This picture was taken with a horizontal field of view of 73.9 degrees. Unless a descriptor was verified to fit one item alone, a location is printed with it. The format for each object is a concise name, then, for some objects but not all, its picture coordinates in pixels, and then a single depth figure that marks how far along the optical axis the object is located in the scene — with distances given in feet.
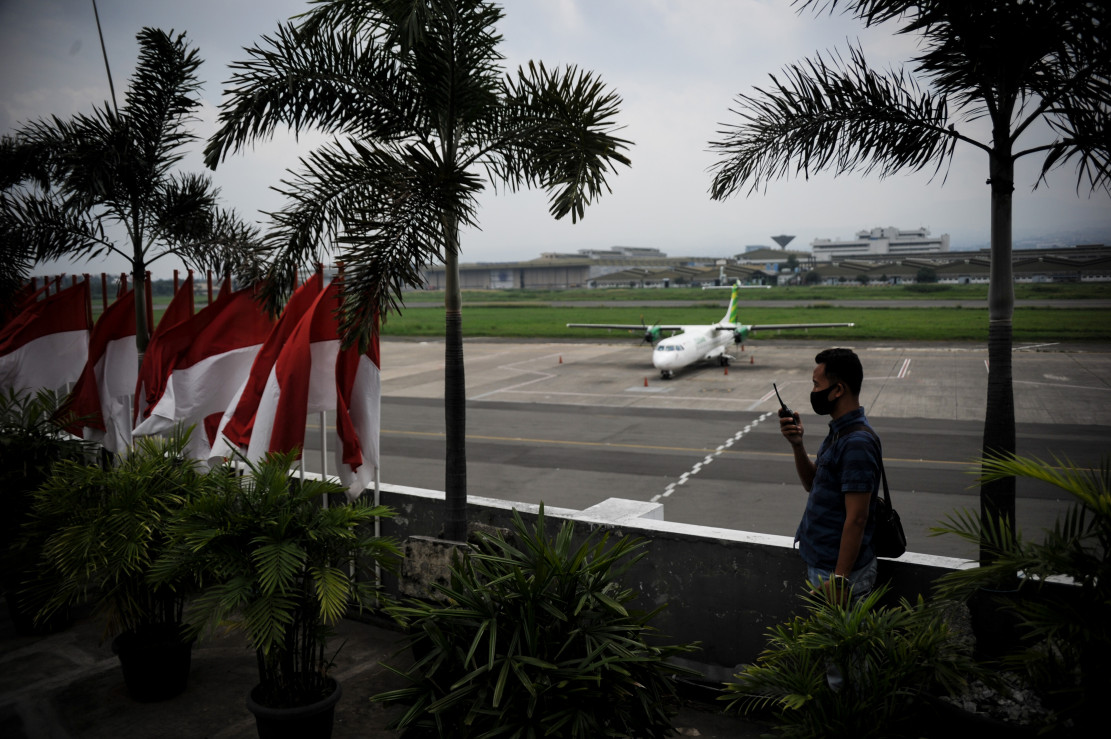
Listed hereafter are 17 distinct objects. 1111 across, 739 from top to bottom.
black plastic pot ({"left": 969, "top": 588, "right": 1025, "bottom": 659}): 14.82
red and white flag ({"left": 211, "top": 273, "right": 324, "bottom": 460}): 24.90
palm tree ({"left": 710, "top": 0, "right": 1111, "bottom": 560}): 15.71
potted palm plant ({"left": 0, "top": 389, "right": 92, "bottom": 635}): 24.86
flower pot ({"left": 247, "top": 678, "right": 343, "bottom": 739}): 16.31
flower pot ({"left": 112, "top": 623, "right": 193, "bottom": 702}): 19.99
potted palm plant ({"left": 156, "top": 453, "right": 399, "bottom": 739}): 15.46
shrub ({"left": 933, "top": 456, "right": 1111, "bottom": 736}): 10.32
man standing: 14.43
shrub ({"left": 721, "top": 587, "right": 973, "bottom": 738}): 12.01
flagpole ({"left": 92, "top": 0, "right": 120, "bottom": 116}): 33.91
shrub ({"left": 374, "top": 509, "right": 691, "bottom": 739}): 13.25
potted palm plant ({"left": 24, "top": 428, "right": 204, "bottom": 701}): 19.25
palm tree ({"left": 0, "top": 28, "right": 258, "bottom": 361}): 33.58
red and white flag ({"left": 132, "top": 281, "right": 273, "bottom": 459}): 29.55
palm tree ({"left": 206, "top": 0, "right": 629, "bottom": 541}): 20.47
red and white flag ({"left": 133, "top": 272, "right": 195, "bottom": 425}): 30.45
